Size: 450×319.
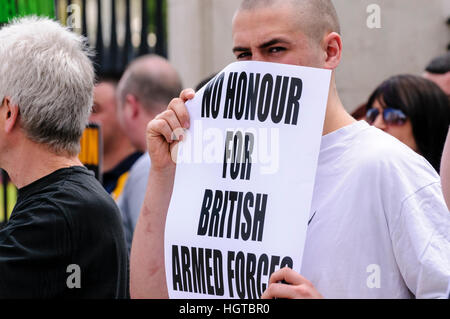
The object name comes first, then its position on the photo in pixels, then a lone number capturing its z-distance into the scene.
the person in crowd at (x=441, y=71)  5.11
